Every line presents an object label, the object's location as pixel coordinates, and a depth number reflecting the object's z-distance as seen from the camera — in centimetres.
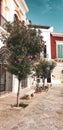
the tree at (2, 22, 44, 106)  456
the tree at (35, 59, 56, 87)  909
